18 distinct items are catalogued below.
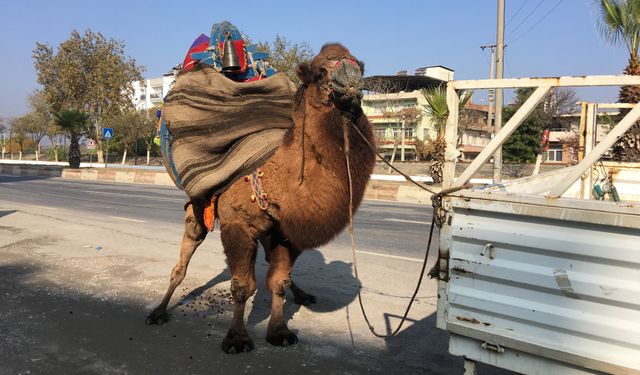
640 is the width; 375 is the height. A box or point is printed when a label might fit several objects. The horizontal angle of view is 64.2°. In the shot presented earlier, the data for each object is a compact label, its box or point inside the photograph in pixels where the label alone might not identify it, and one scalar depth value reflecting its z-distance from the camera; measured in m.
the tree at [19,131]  72.81
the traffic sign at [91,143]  42.56
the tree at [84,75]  42.78
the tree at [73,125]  36.97
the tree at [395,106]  40.97
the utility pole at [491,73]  27.11
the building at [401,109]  42.14
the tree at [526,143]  42.38
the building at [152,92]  100.94
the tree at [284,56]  30.99
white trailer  2.30
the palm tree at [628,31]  16.47
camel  3.57
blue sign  32.03
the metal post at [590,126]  5.96
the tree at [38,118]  66.19
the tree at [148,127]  50.78
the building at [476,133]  53.48
